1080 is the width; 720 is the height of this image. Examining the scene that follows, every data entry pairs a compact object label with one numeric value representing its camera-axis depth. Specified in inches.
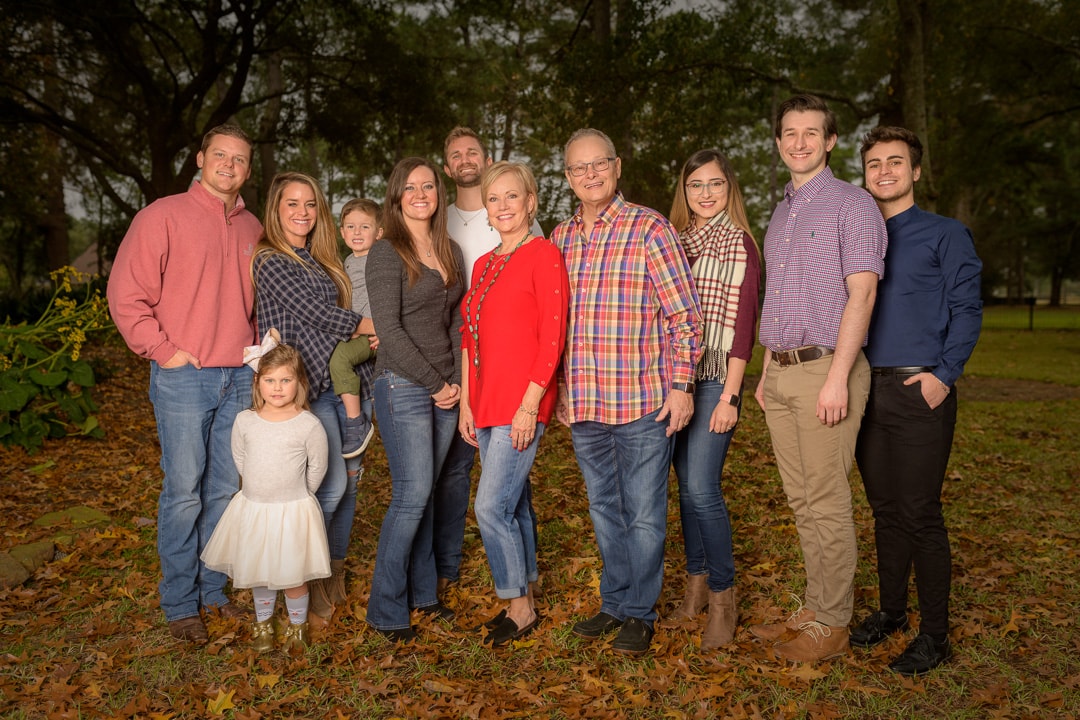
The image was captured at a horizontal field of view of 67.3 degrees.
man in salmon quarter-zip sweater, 162.4
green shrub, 301.9
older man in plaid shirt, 149.2
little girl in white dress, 156.1
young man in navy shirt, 148.5
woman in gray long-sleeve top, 158.7
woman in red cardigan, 150.6
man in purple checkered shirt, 144.6
